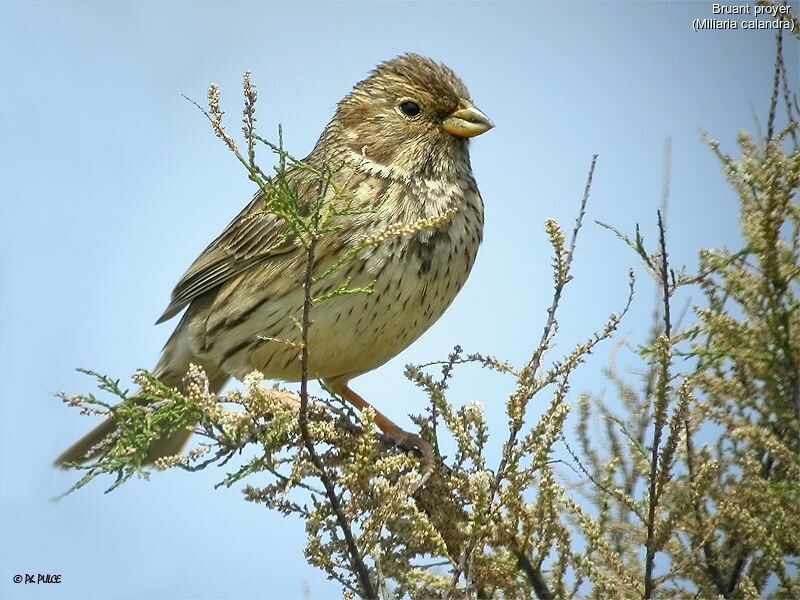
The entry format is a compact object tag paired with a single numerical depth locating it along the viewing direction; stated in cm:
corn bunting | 846
